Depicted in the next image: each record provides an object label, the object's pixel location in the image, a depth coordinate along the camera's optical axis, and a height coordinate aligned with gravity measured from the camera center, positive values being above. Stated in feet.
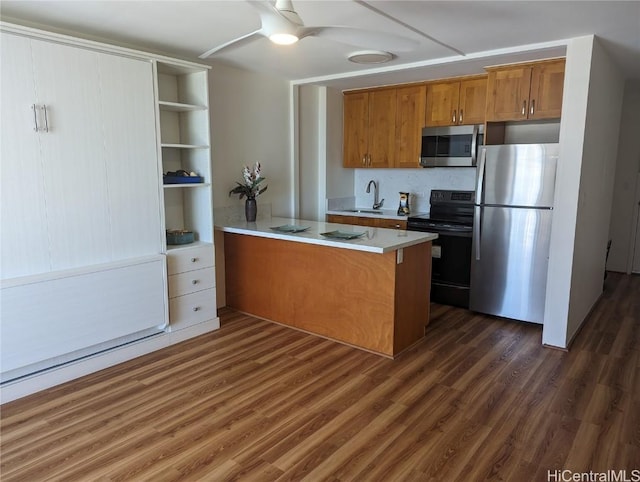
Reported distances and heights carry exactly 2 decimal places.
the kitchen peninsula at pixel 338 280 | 10.51 -2.74
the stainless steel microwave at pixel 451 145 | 14.14 +1.04
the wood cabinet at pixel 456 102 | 13.87 +2.42
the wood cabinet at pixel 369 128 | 16.16 +1.83
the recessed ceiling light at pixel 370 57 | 11.35 +3.17
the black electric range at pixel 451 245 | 13.98 -2.19
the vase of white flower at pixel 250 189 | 13.80 -0.41
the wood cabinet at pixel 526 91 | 11.62 +2.34
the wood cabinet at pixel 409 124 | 15.24 +1.85
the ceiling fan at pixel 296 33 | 6.05 +2.19
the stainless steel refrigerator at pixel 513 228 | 11.89 -1.46
